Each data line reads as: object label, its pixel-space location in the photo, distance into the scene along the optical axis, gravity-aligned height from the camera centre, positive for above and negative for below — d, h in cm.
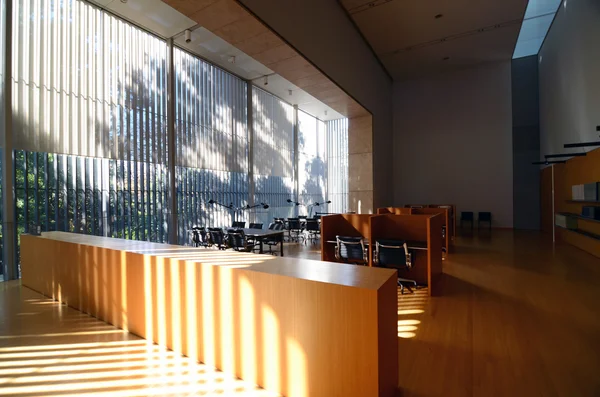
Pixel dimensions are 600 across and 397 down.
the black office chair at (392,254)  397 -81
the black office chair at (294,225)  893 -81
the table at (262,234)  586 -72
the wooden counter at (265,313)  165 -81
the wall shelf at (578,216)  577 -50
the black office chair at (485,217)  1148 -84
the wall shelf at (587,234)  599 -88
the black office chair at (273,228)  677 -89
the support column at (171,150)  744 +135
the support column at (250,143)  1020 +204
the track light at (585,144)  524 +99
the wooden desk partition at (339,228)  496 -53
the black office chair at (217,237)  630 -82
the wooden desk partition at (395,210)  683 -30
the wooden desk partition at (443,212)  651 -35
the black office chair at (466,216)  1166 -82
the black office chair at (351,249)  436 -80
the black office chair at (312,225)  857 -79
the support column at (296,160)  1275 +176
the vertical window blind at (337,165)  1475 +178
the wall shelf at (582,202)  596 -16
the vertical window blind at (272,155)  1063 +180
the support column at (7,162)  478 +70
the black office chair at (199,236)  681 -86
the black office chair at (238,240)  578 -84
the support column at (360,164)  942 +117
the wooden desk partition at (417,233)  443 -59
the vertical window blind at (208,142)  796 +180
